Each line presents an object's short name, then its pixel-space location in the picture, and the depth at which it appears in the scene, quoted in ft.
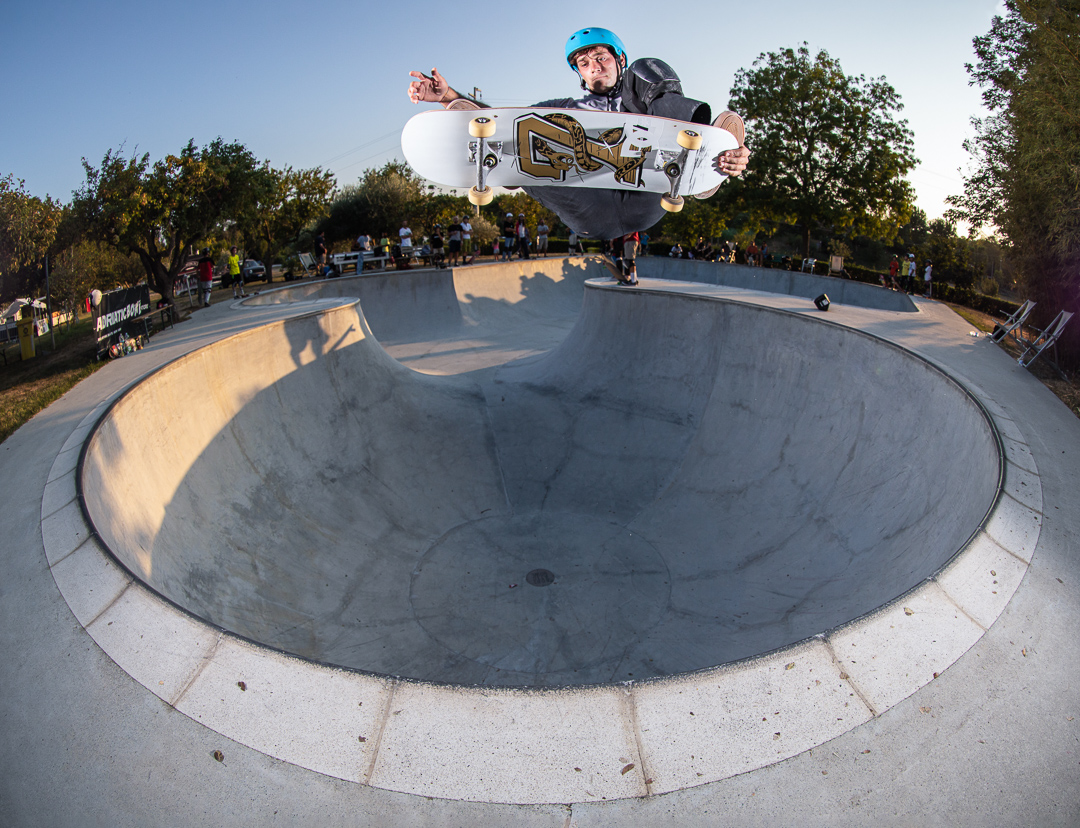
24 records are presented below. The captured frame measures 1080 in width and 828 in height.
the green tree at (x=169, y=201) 46.65
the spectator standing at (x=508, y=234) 75.51
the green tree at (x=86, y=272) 67.05
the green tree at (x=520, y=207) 162.40
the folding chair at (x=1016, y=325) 35.46
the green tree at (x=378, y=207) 112.88
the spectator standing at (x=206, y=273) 48.34
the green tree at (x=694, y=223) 133.28
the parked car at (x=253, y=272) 105.01
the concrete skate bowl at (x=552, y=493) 18.80
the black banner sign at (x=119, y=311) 30.94
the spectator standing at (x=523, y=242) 82.28
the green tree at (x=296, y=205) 90.43
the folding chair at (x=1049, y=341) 29.96
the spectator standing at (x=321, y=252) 65.00
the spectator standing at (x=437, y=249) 69.87
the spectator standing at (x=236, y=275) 52.98
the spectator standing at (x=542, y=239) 89.86
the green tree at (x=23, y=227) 43.14
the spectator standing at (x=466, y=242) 73.70
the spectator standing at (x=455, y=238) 73.87
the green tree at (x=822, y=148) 101.04
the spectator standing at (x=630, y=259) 42.29
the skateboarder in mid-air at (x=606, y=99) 16.17
